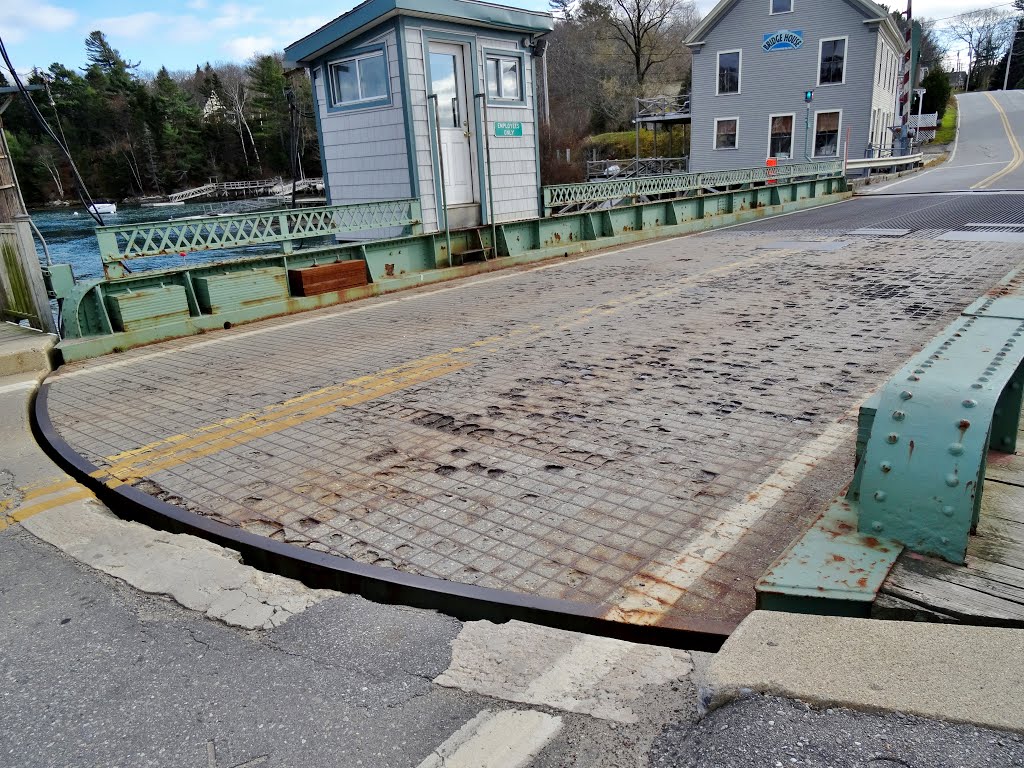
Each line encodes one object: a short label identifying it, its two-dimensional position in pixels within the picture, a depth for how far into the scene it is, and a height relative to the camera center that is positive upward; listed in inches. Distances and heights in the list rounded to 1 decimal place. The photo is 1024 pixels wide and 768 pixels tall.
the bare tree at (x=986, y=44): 3998.5 +467.5
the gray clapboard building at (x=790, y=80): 1312.7 +116.1
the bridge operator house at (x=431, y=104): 482.0 +43.8
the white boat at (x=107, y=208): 2128.9 -52.6
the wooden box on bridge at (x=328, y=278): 399.9 -56.7
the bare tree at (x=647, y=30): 2393.0 +417.0
